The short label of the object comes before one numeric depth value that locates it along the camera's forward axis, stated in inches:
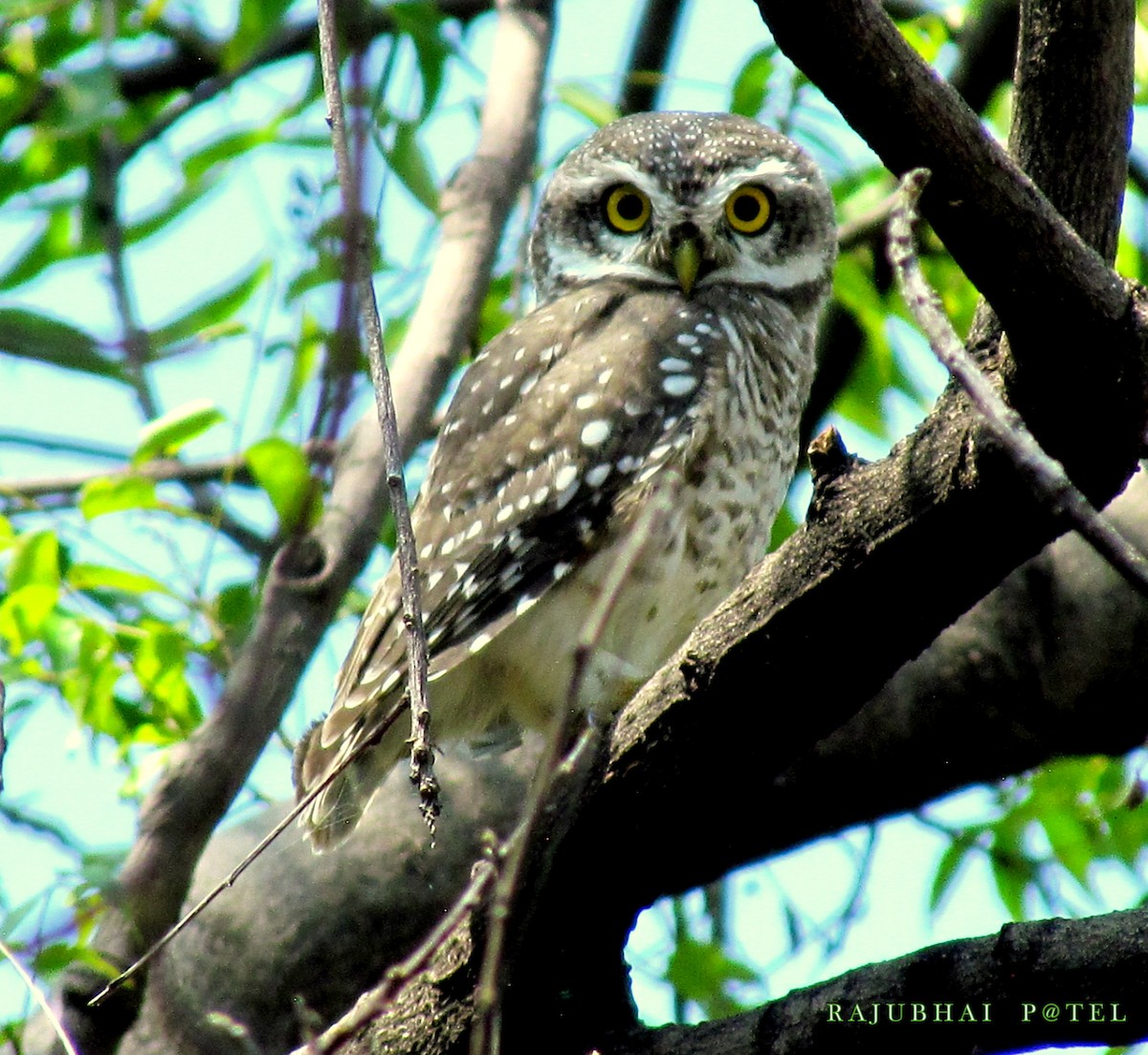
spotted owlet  272.1
